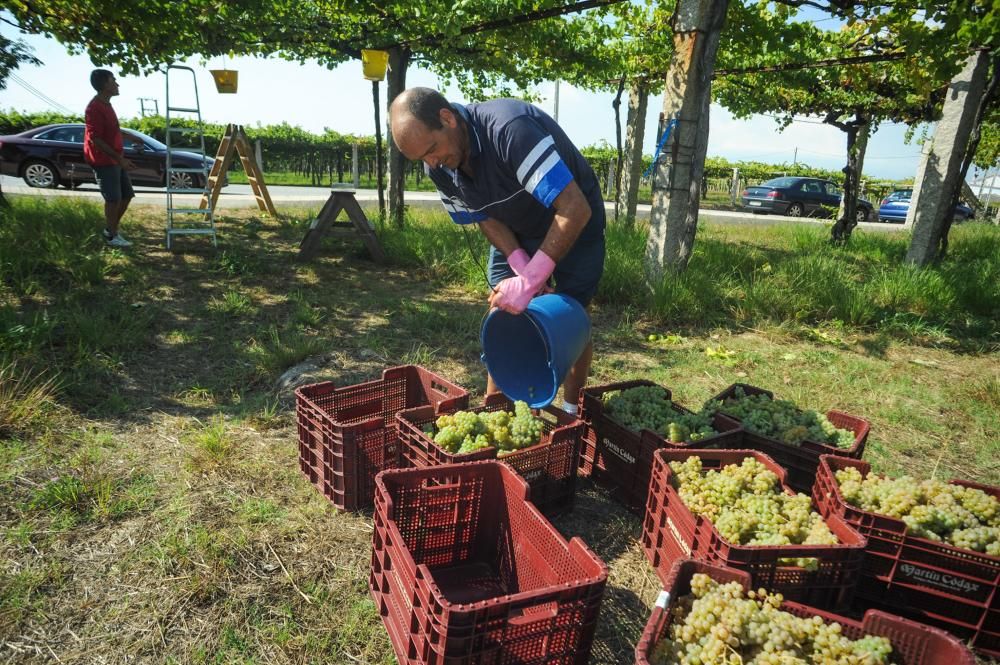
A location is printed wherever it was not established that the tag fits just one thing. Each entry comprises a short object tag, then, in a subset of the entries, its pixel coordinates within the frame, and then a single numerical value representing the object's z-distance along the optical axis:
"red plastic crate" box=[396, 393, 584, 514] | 2.29
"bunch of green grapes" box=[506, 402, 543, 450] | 2.38
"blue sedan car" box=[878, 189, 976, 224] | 19.84
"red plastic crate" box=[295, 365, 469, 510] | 2.41
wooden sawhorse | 6.64
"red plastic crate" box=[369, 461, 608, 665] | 1.43
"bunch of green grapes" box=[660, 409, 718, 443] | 2.53
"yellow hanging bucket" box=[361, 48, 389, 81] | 7.36
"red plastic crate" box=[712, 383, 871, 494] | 2.56
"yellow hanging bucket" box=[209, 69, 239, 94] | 8.24
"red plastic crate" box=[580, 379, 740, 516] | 2.51
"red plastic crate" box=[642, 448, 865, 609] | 1.77
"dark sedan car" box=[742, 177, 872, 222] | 19.28
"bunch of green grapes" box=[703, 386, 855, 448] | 2.66
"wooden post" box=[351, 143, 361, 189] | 21.42
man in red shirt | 6.23
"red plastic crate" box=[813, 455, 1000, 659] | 1.87
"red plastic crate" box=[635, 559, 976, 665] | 1.44
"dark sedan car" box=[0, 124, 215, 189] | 12.07
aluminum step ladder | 6.77
